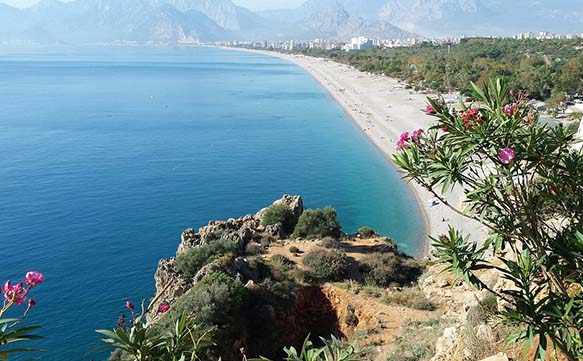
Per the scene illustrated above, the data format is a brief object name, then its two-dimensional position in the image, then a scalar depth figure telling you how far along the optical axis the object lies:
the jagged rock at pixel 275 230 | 21.17
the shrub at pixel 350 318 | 14.49
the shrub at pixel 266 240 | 19.75
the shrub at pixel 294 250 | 18.22
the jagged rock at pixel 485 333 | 7.78
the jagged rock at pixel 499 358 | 6.18
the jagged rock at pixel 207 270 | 14.97
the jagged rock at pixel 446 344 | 8.29
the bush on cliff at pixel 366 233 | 22.44
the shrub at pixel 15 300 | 3.76
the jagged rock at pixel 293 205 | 22.94
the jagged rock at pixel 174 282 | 15.39
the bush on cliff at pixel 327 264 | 16.23
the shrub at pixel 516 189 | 4.40
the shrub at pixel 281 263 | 16.53
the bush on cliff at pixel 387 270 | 16.86
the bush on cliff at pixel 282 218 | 22.19
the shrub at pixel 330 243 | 18.81
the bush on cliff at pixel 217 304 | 12.30
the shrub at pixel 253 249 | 18.41
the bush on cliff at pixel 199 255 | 17.72
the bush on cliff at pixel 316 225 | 20.72
